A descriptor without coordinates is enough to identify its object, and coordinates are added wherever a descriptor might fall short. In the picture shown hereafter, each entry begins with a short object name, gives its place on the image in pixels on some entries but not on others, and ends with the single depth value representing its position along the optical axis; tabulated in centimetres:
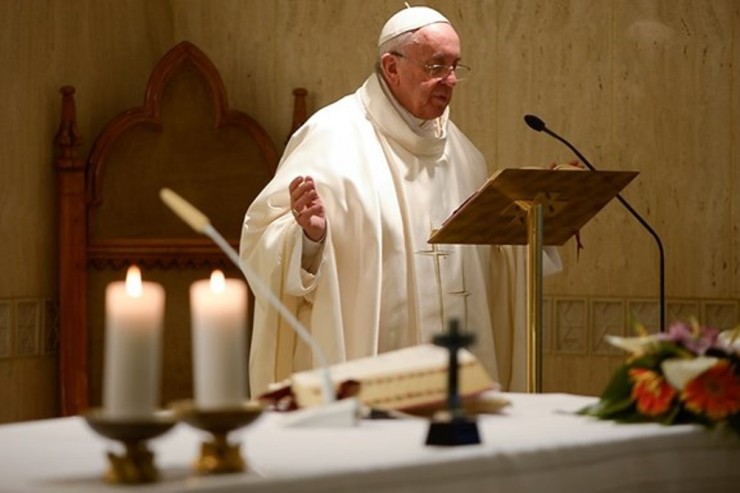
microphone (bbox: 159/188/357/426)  627
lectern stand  1119
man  1305
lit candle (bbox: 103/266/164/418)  514
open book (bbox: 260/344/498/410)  707
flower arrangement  704
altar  550
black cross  610
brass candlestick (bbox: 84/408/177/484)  516
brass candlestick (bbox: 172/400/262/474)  528
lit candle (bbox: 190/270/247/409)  529
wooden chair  1599
